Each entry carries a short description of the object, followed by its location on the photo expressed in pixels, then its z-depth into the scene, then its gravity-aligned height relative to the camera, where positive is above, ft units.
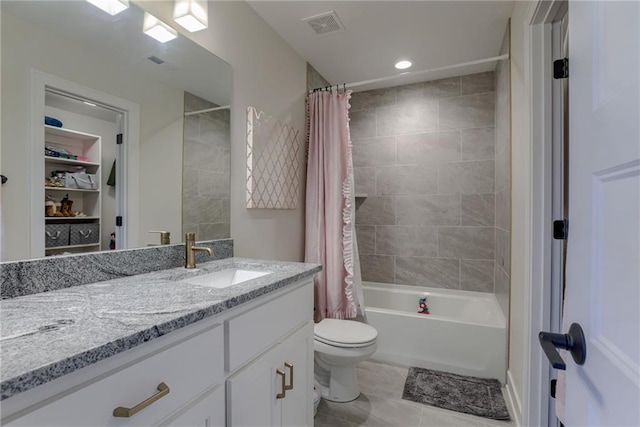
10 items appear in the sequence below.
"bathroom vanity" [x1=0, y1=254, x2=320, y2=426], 1.76 -1.05
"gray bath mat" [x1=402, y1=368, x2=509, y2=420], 6.17 -3.88
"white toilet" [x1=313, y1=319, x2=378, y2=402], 6.21 -2.83
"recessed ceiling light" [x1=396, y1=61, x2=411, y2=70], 8.84 +4.32
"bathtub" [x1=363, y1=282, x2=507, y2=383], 7.24 -3.06
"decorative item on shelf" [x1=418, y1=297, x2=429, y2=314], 9.29 -2.79
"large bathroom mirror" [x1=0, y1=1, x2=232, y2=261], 3.11 +1.01
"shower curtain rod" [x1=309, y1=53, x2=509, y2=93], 6.95 +3.46
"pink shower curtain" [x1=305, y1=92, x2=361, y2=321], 7.73 +0.00
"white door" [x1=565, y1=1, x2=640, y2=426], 1.50 +0.02
